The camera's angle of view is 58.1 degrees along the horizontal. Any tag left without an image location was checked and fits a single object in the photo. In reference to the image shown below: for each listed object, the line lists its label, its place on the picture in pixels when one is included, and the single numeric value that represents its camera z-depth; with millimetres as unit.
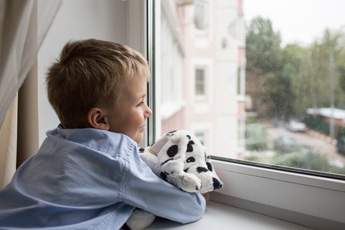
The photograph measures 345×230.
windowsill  720
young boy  621
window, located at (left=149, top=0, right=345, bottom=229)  718
